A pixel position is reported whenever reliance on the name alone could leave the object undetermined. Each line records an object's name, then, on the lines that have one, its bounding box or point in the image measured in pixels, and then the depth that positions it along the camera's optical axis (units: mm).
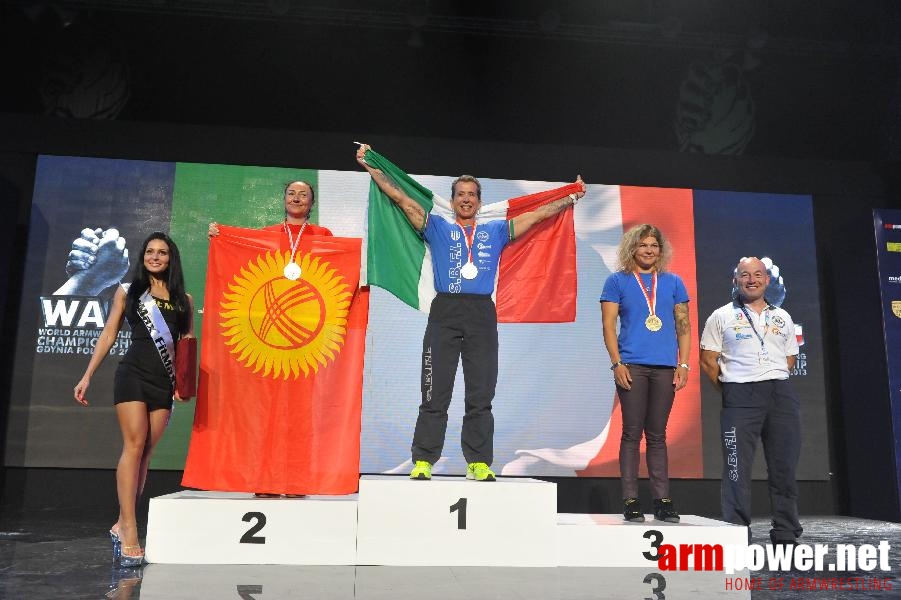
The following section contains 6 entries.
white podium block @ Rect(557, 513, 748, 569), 2953
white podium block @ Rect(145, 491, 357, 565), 2848
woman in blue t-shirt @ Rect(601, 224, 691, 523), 3184
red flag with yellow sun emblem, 3102
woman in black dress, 2811
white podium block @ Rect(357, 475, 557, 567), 2898
